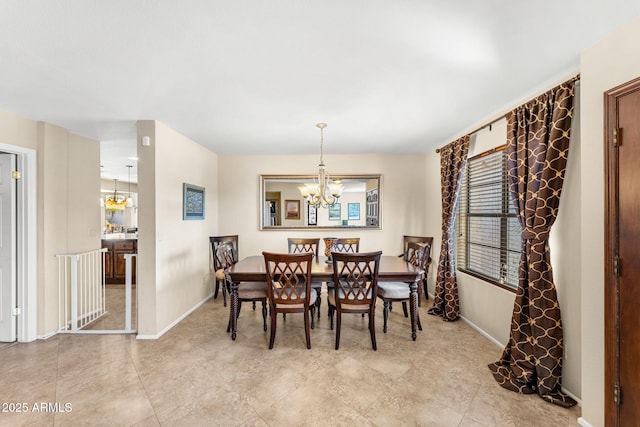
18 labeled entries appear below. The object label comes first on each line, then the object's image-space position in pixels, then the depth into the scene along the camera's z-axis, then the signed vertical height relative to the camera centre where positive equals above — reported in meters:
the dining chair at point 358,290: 2.63 -0.77
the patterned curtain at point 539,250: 1.92 -0.29
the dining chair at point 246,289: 2.93 -0.85
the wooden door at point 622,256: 1.42 -0.24
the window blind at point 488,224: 2.66 -0.12
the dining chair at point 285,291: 2.60 -0.77
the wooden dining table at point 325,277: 2.77 -0.65
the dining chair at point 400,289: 2.94 -0.85
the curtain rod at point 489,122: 2.51 +0.92
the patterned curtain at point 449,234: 3.33 -0.27
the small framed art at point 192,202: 3.54 +0.18
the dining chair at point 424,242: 4.12 -0.54
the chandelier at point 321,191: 3.23 +0.27
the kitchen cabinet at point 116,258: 5.14 -0.83
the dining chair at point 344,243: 4.02 -0.46
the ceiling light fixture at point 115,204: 6.52 +0.26
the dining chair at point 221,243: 3.80 -0.49
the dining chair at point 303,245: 4.02 -0.48
